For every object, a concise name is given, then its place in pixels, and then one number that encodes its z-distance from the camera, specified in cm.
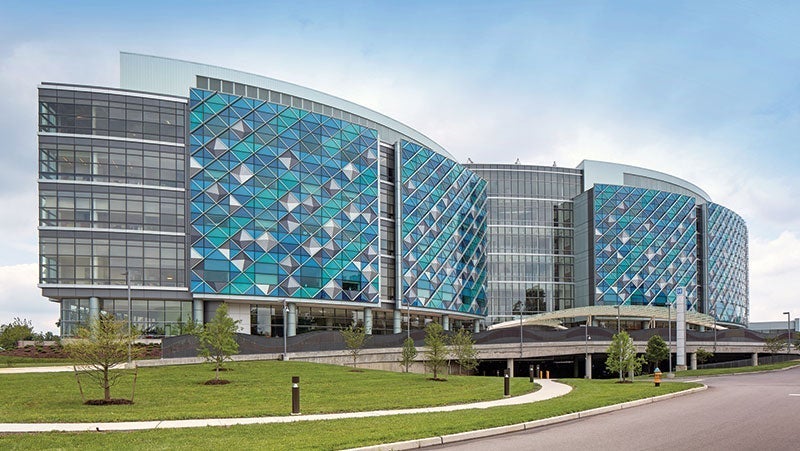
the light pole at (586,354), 6775
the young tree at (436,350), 3872
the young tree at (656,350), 5681
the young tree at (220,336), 3678
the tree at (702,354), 7288
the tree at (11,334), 5612
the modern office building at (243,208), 6078
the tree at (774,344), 7381
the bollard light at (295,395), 1962
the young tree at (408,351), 4416
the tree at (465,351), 4314
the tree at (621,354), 4138
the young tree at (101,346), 2341
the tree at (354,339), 4709
